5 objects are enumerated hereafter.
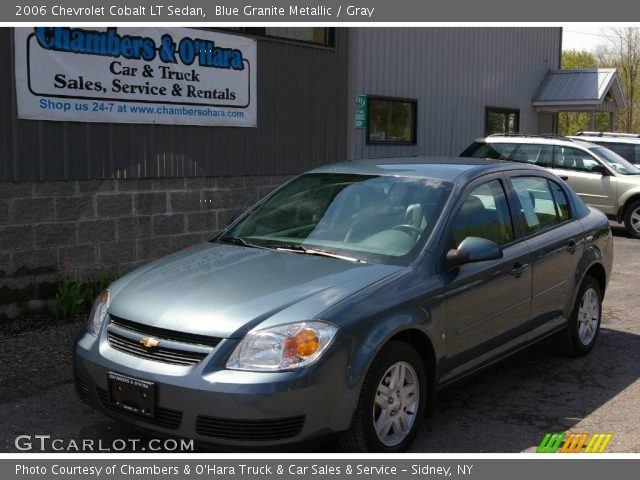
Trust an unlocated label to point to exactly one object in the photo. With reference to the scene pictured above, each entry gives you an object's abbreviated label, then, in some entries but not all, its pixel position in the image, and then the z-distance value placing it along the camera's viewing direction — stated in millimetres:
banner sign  7145
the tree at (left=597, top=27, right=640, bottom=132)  35781
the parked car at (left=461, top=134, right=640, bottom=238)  14062
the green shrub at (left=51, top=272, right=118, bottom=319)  7148
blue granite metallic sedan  3670
